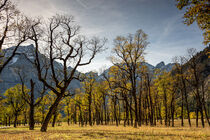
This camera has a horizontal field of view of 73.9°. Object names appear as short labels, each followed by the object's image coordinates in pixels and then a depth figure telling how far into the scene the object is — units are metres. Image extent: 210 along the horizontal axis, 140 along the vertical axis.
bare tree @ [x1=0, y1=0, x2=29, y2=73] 15.52
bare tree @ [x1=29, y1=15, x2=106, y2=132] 16.09
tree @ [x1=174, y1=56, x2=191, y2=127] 31.89
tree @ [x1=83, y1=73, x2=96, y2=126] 39.73
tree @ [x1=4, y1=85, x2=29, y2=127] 41.16
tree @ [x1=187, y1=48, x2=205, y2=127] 27.89
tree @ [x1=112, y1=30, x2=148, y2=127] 24.11
